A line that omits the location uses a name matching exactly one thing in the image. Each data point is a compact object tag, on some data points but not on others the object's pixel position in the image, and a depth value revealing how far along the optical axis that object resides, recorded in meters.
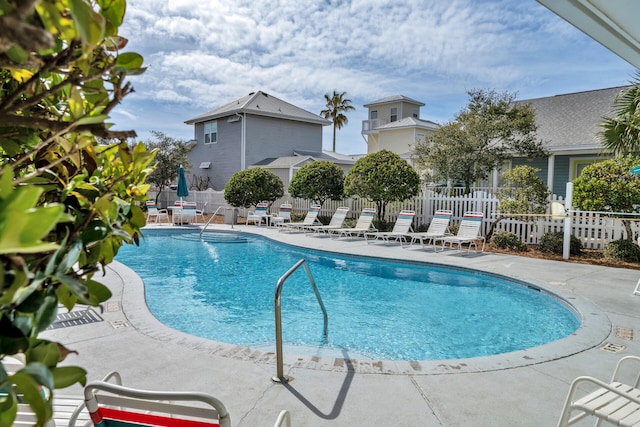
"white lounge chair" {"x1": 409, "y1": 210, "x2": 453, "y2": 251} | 12.35
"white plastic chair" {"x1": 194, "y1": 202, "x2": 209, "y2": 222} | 21.11
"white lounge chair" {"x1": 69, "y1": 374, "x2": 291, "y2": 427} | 1.71
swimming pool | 5.94
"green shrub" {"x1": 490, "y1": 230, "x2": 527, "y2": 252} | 11.94
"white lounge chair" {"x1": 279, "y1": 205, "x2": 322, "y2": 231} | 16.09
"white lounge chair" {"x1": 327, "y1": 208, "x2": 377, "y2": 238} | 14.03
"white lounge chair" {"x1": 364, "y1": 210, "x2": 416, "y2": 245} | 13.17
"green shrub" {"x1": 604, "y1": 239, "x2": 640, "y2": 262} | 10.05
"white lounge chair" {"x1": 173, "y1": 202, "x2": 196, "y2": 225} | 18.52
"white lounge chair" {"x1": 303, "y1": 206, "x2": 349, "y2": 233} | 15.27
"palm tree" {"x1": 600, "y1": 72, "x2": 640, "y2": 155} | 9.59
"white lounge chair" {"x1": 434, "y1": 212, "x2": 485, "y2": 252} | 11.59
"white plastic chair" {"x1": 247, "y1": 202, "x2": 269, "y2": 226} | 18.29
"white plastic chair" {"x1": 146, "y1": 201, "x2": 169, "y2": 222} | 18.94
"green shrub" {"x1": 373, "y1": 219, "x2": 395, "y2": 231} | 15.13
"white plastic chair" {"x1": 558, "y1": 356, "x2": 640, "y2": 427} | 2.34
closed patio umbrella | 18.81
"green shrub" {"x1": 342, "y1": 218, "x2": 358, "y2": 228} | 15.80
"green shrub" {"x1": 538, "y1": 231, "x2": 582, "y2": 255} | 11.14
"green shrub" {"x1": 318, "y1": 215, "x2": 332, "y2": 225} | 17.51
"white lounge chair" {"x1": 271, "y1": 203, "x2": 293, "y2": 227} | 17.50
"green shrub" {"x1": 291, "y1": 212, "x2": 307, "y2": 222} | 18.40
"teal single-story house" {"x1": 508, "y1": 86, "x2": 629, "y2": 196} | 16.05
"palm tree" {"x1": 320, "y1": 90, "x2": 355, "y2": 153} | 39.66
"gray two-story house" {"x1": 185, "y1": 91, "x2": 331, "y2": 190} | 25.39
